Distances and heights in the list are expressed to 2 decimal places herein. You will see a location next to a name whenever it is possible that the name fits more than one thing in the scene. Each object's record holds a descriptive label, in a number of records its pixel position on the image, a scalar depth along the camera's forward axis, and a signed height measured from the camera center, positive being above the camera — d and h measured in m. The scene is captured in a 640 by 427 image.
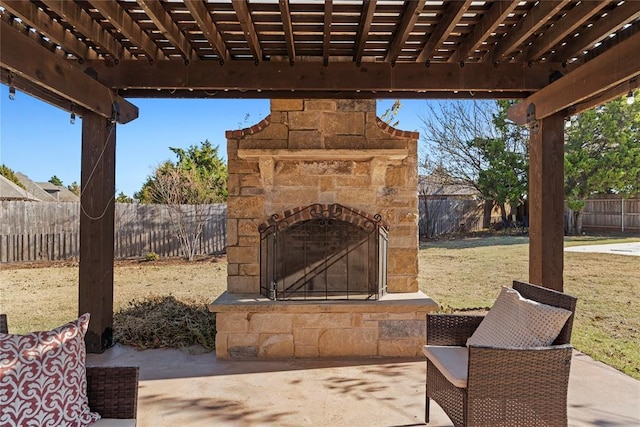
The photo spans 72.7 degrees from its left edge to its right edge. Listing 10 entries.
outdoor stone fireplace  4.26 +0.07
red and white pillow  1.58 -0.63
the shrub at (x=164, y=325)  4.23 -1.14
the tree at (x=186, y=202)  10.09 +0.32
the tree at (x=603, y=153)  13.39 +1.96
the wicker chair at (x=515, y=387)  2.12 -0.85
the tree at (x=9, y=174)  18.17 +1.79
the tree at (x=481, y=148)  14.28 +2.31
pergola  2.98 +1.33
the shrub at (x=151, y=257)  9.66 -0.92
